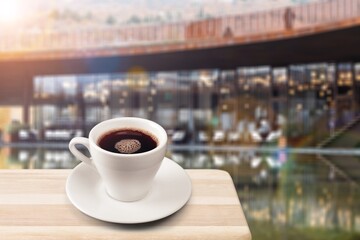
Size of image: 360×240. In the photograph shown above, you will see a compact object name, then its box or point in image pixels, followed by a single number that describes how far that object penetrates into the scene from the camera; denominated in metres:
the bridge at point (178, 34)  7.76
